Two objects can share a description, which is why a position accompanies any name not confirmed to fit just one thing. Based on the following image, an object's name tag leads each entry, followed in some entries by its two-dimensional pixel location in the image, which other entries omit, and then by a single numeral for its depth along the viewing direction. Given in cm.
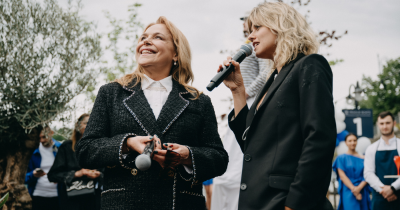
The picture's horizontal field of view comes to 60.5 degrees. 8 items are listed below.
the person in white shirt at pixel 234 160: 357
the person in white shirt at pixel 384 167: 591
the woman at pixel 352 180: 738
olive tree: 429
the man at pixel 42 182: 552
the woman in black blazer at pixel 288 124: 150
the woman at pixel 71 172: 481
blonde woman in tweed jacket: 194
